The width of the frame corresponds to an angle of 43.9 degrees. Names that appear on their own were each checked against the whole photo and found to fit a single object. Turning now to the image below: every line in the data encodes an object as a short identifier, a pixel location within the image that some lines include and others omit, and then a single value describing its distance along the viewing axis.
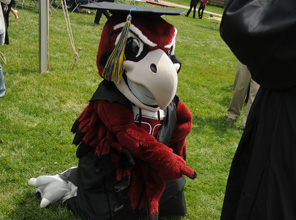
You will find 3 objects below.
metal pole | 5.79
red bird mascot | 2.44
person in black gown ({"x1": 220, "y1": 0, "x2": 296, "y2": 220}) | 1.43
